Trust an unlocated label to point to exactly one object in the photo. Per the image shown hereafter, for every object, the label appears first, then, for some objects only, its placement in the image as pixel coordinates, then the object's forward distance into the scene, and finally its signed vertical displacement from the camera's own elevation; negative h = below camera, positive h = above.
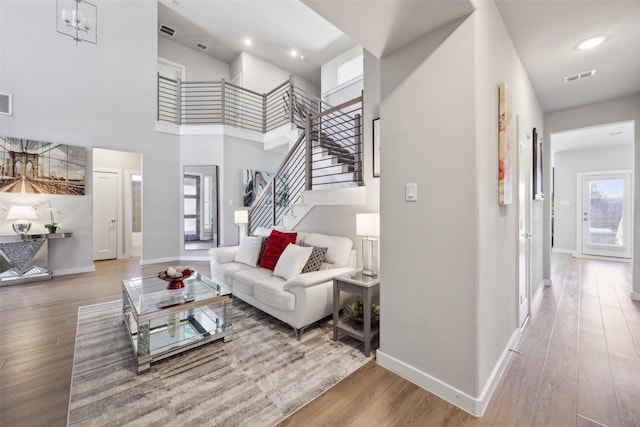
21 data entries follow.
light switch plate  1.80 +0.14
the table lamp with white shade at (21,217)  4.22 -0.05
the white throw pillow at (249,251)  3.49 -0.49
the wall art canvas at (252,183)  6.68 +0.75
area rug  1.56 -1.15
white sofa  2.41 -0.71
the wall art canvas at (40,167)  4.24 +0.78
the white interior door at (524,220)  2.47 -0.07
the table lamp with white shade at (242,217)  5.34 -0.07
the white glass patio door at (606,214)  6.22 -0.04
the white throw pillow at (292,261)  2.77 -0.50
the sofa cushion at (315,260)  2.87 -0.51
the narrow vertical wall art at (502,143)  1.85 +0.48
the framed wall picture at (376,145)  3.12 +0.80
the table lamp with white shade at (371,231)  2.50 -0.17
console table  4.15 -0.70
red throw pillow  3.29 -0.42
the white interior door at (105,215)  6.23 -0.03
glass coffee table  1.99 -0.95
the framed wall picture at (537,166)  3.32 +0.60
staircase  3.57 +0.59
